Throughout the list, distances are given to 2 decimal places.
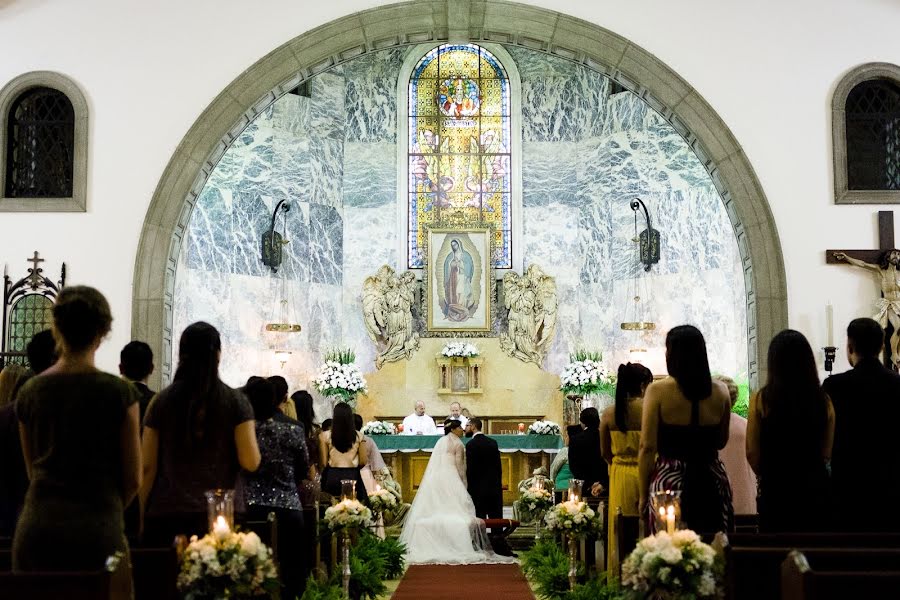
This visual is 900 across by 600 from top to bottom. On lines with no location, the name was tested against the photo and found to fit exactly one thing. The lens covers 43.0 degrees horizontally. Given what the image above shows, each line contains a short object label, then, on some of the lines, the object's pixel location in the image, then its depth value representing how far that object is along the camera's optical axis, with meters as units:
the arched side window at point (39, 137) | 11.38
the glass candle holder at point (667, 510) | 4.45
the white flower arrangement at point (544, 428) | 16.28
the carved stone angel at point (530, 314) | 19.83
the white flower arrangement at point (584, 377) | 16.94
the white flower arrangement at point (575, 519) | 8.06
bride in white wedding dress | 11.88
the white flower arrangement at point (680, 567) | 4.19
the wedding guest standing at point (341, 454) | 9.12
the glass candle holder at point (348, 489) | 7.74
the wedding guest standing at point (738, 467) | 7.07
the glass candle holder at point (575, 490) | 8.20
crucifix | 11.01
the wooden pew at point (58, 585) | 3.42
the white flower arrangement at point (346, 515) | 7.85
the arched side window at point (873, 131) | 11.45
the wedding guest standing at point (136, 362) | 5.13
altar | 16.30
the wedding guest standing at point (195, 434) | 4.44
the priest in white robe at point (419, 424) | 17.95
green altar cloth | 16.22
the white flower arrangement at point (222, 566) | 4.14
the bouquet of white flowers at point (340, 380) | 17.31
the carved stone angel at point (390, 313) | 19.88
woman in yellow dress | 6.79
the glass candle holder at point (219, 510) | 4.23
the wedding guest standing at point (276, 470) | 5.95
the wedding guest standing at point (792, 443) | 5.12
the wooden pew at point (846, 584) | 3.41
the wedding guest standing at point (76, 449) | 3.77
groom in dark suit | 12.70
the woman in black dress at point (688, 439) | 5.12
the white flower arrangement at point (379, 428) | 16.19
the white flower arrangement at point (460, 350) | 19.42
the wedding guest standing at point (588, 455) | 9.10
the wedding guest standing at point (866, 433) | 5.32
